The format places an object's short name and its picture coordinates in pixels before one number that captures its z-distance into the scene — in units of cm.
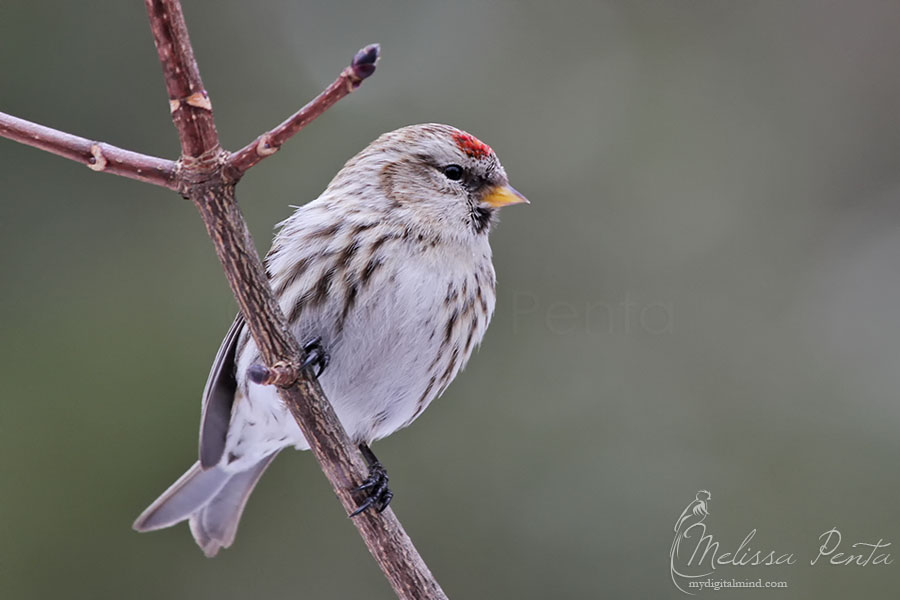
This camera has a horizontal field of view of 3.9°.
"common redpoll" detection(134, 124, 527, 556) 284
